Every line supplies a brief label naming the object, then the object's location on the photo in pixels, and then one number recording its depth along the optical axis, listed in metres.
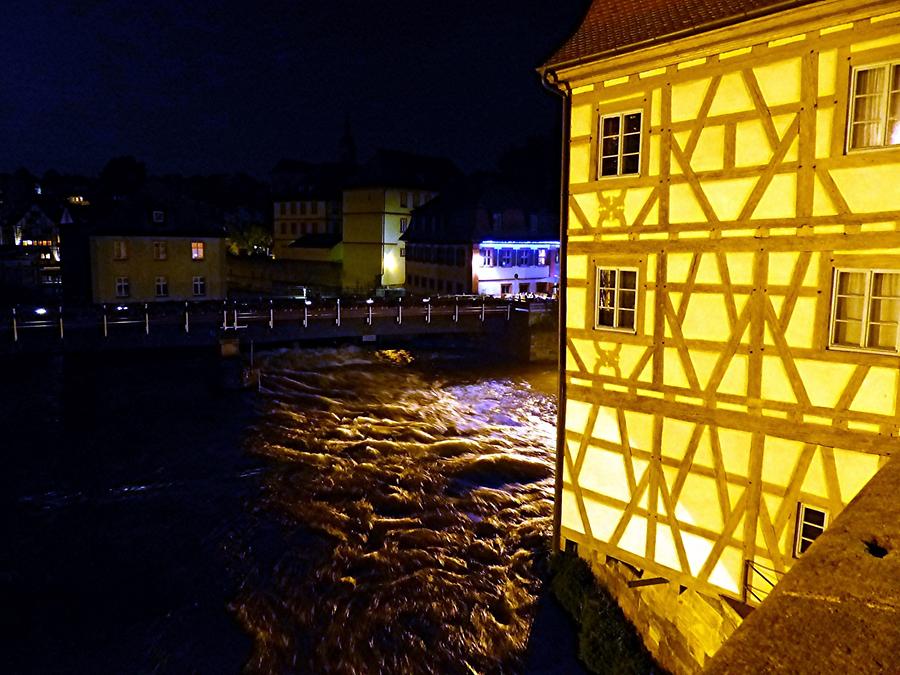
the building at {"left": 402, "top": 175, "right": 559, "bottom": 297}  47.44
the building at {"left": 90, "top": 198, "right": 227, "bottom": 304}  43.69
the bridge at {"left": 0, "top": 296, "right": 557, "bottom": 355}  28.81
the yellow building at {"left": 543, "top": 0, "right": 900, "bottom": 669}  8.63
